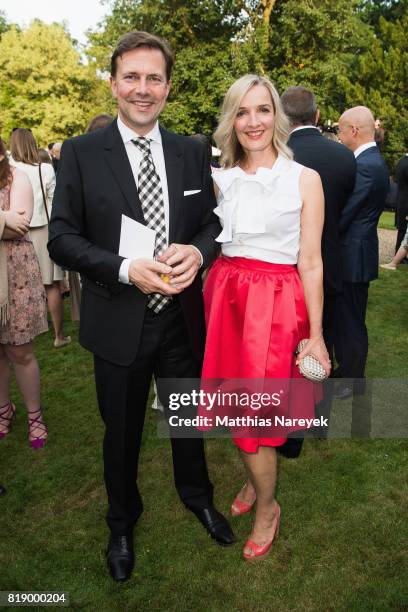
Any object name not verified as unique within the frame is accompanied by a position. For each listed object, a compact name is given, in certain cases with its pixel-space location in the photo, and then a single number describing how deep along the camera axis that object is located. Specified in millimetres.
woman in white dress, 4891
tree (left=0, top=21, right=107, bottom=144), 32906
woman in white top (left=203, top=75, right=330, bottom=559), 2291
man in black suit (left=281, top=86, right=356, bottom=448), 3227
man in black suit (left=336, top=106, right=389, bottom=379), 3805
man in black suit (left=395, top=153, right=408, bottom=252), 7908
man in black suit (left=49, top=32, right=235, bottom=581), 2115
